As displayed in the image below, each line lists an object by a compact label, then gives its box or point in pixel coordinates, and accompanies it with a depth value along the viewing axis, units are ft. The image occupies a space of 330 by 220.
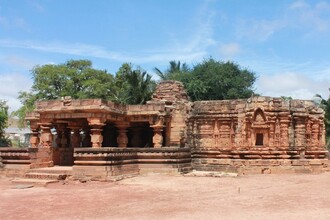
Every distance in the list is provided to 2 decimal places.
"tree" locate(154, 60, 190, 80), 130.93
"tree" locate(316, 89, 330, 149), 109.81
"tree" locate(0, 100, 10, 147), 130.93
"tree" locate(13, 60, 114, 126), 122.83
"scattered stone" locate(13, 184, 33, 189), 43.52
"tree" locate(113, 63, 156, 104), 116.88
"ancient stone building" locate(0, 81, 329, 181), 55.72
